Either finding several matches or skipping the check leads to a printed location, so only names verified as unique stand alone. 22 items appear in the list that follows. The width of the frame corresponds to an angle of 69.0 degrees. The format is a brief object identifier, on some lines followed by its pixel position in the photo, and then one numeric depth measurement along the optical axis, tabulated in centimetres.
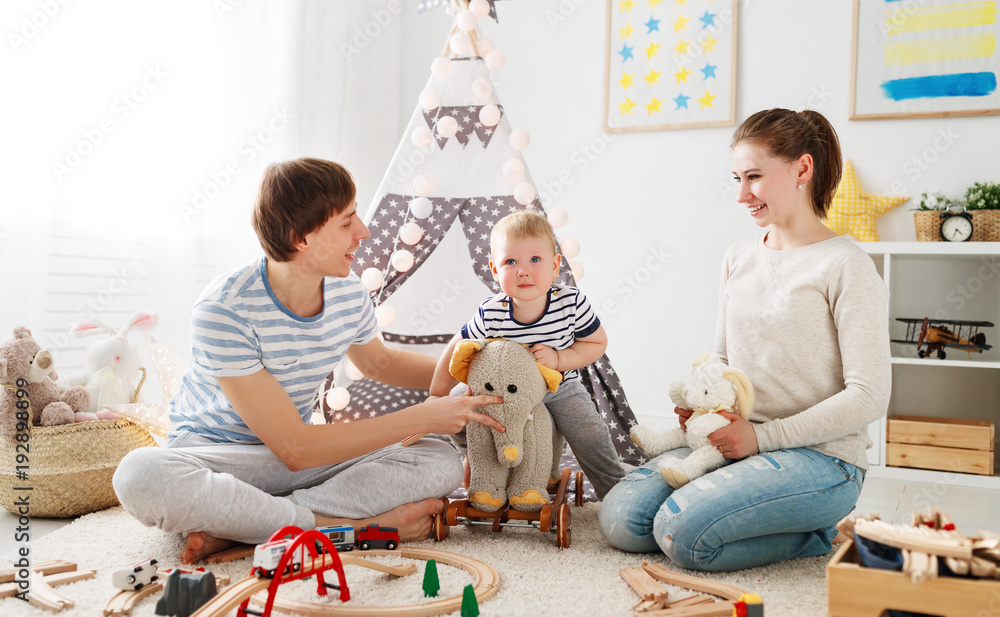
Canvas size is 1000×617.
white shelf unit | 268
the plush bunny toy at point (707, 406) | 148
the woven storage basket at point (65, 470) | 174
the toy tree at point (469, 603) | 113
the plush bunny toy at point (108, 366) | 192
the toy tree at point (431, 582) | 123
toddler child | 161
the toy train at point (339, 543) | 104
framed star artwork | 298
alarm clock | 248
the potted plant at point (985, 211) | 247
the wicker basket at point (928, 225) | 255
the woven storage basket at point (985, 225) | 246
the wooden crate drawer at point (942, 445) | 241
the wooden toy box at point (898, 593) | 98
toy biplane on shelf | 249
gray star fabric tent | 227
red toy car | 142
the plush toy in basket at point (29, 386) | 172
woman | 138
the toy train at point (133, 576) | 120
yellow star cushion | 272
